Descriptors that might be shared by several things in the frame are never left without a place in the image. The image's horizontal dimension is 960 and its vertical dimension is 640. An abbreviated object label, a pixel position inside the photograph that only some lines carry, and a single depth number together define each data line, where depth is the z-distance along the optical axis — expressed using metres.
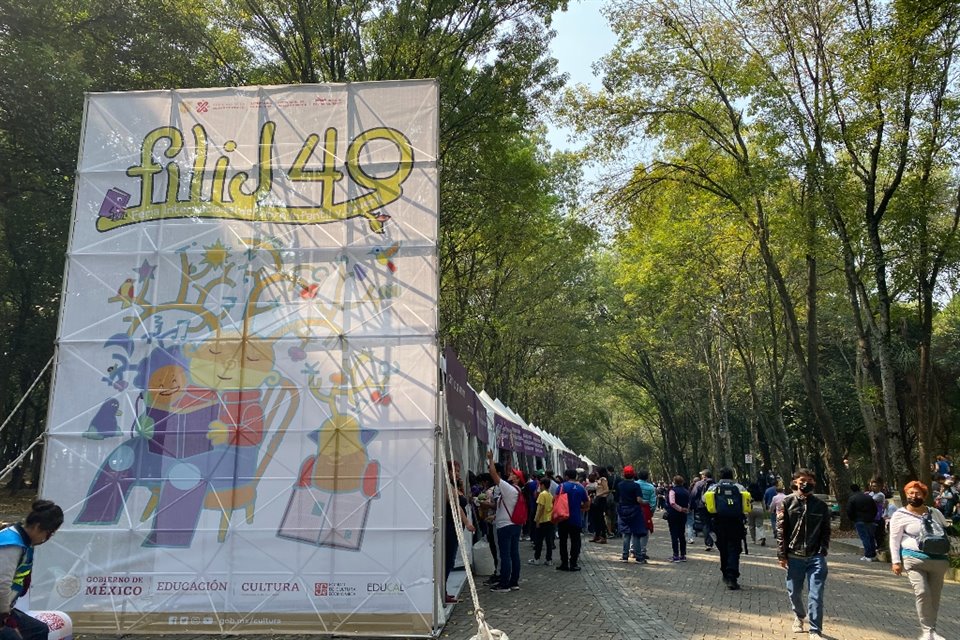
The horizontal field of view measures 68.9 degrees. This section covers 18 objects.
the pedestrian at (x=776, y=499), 14.61
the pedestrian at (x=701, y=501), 14.73
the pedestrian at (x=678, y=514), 12.66
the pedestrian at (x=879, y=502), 14.81
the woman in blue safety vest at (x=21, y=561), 4.32
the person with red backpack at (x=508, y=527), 9.41
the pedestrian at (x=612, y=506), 17.80
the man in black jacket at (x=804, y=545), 7.14
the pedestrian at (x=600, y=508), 15.56
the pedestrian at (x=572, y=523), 11.39
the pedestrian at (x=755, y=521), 16.81
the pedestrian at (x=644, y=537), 12.61
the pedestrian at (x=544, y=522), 11.54
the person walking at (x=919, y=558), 6.74
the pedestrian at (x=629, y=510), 12.25
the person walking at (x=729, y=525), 9.98
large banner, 7.38
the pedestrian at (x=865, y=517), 13.98
